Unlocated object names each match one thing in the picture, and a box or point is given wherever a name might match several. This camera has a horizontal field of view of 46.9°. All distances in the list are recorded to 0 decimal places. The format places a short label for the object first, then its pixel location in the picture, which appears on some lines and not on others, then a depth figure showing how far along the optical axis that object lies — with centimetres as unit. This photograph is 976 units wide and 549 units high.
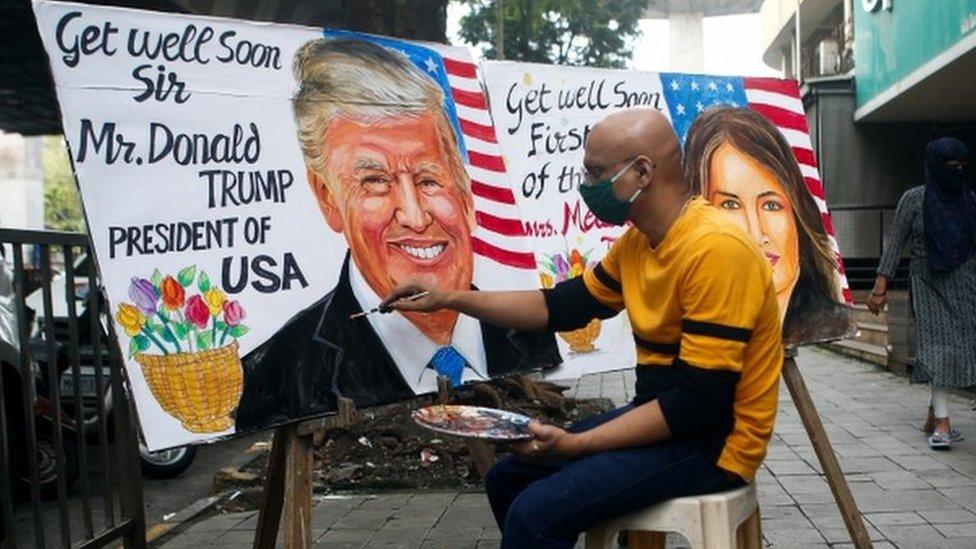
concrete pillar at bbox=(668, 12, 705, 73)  5797
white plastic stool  286
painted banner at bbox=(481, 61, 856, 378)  436
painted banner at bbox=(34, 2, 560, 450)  305
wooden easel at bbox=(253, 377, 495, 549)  316
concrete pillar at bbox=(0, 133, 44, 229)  3862
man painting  278
